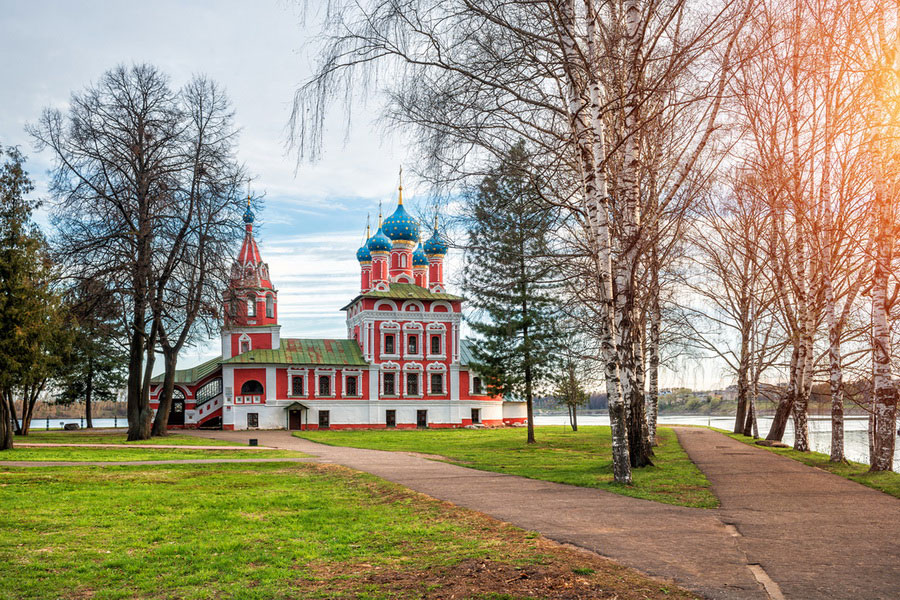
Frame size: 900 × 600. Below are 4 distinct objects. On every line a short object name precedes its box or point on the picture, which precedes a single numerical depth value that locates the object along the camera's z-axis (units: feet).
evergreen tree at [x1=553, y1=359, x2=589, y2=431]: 119.22
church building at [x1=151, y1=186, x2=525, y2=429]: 147.54
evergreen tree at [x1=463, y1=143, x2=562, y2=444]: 99.81
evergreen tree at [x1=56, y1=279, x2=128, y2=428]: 107.28
